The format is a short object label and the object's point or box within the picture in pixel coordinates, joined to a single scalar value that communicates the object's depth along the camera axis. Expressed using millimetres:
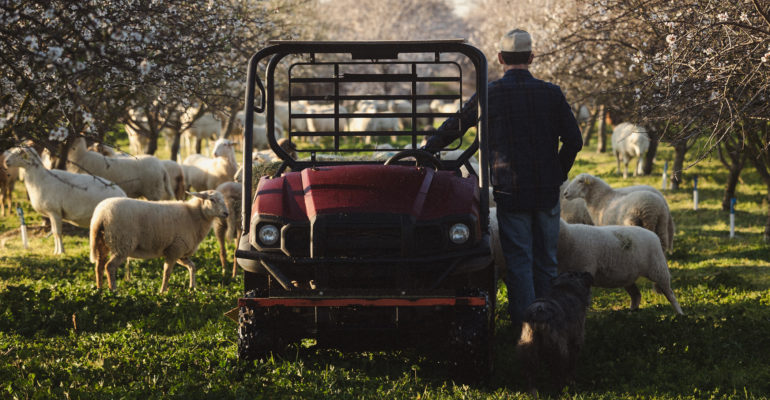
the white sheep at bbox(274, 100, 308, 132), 38056
